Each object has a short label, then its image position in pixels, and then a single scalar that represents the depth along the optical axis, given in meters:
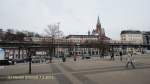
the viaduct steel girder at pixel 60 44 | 41.49
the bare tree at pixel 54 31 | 27.20
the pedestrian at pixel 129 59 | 10.72
